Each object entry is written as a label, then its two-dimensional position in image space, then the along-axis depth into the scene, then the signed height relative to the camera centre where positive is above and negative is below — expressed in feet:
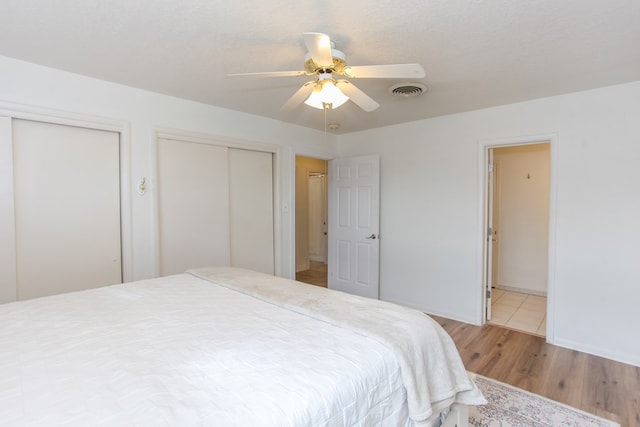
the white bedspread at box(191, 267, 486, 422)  4.08 -1.81
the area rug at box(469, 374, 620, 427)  6.48 -4.25
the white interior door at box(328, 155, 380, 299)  13.67 -0.82
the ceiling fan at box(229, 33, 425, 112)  5.14 +2.37
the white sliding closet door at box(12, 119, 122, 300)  7.74 +0.00
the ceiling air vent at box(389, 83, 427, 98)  8.57 +3.11
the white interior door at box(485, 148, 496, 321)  11.54 -1.16
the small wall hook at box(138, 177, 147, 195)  9.35 +0.59
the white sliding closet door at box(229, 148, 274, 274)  11.85 -0.10
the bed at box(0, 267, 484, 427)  2.93 -1.73
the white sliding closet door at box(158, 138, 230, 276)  10.02 +0.05
